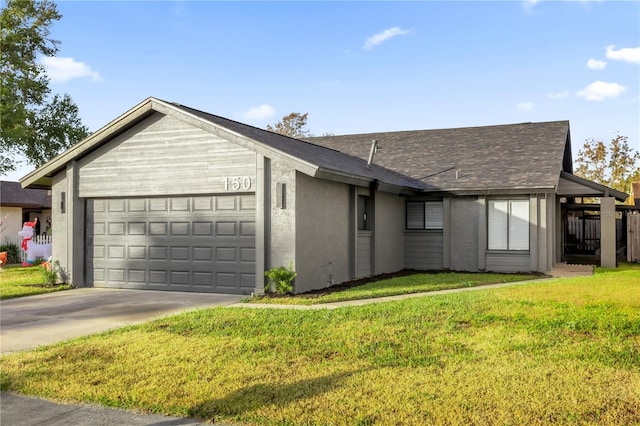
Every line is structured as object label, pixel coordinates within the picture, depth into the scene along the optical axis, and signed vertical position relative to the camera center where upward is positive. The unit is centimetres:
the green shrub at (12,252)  2792 -123
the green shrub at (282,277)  1306 -112
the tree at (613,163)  4862 +539
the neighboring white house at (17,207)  3066 +104
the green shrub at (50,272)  1552 -121
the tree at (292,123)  5694 +1002
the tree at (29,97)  3053 +733
